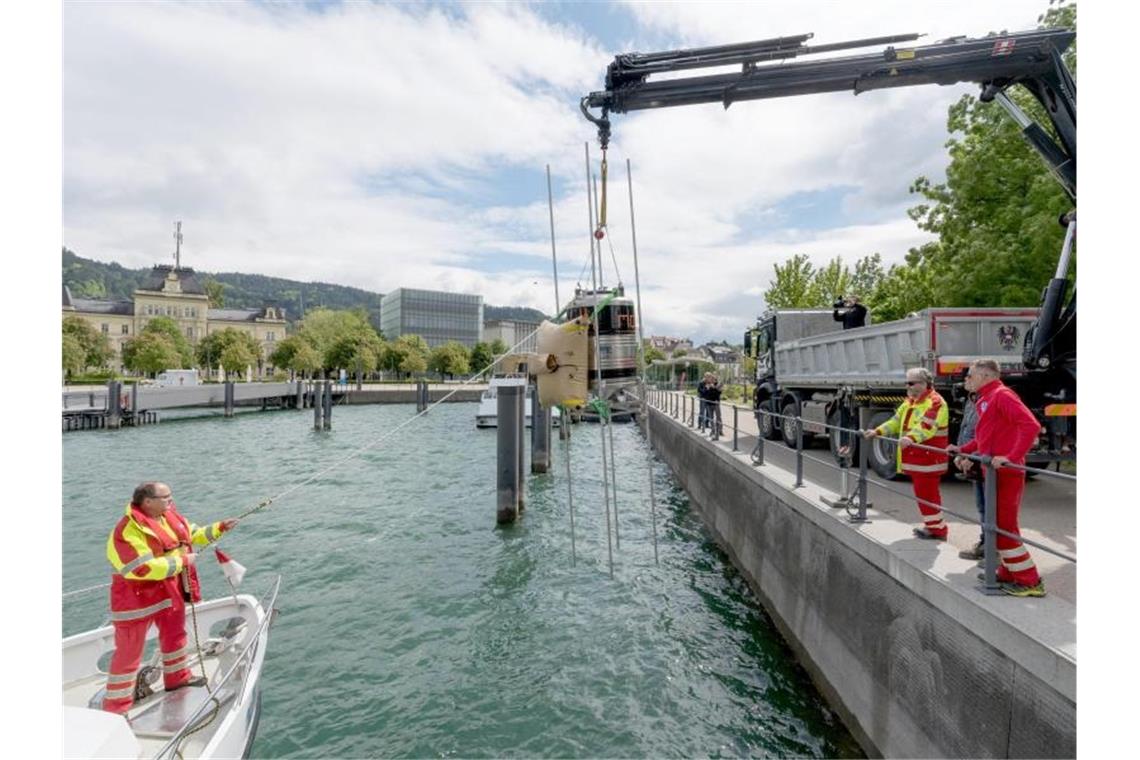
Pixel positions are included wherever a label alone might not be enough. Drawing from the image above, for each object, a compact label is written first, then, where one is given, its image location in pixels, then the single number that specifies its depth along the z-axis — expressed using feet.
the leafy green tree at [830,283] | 116.37
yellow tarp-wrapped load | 24.38
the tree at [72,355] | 181.06
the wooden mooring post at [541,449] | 69.56
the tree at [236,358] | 230.68
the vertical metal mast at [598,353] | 23.53
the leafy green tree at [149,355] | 211.61
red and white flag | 18.20
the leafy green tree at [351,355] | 251.39
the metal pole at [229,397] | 147.95
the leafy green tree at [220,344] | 240.94
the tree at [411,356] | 275.39
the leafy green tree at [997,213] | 41.73
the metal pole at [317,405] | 120.88
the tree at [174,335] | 249.34
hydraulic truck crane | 25.44
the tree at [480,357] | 327.88
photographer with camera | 40.73
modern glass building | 420.77
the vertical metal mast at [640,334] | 23.72
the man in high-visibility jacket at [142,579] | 15.25
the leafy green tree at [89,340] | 205.98
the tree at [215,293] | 434.30
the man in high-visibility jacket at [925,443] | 18.26
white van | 171.63
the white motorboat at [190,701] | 11.27
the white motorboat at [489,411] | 120.57
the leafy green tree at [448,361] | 296.92
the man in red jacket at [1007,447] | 13.79
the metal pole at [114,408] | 115.75
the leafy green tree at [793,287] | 111.24
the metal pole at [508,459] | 45.55
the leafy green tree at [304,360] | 235.81
